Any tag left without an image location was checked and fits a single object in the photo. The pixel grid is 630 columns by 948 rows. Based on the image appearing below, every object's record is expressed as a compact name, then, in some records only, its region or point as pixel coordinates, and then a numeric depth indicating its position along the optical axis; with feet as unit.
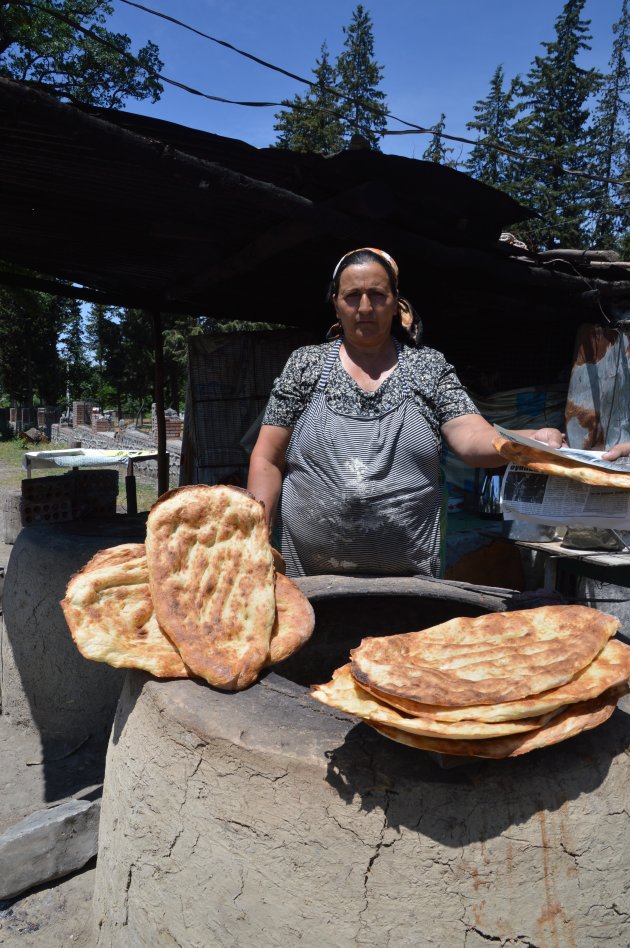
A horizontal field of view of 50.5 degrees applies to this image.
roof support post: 17.62
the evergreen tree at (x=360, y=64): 89.10
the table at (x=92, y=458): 15.16
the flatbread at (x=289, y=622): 4.78
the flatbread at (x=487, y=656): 3.49
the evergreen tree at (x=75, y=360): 119.55
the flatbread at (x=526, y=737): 3.39
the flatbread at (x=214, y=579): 4.55
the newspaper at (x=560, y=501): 4.32
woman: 6.32
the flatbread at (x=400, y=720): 3.28
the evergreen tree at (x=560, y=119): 75.77
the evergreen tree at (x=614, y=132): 73.87
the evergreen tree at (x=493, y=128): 81.97
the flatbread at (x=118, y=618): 4.56
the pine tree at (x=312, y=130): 72.13
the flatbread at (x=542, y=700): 3.35
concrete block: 7.36
